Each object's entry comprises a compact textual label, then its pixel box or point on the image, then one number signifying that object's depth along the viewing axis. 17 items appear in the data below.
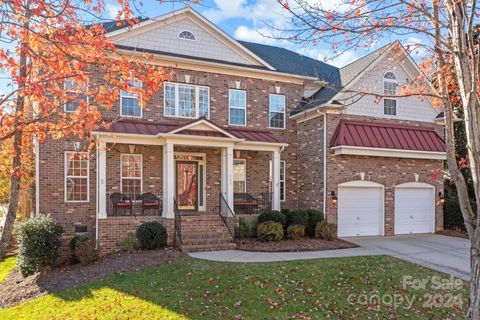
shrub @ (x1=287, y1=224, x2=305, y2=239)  13.09
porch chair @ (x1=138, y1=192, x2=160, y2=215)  12.84
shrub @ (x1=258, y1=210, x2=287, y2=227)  13.24
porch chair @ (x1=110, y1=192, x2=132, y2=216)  12.41
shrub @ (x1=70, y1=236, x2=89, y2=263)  11.21
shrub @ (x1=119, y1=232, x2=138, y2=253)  11.51
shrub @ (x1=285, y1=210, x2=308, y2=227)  13.65
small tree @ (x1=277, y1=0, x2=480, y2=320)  4.47
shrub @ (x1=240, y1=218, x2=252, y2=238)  13.23
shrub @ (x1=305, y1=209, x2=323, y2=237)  13.91
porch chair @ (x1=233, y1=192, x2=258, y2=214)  14.34
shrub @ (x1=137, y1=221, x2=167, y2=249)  11.43
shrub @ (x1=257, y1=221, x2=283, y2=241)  12.63
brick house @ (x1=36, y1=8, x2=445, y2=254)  12.53
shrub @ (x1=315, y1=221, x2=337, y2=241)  13.31
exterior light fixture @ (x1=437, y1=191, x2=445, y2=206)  15.98
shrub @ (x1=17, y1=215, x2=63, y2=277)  10.77
